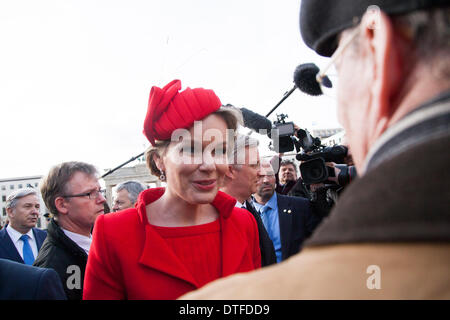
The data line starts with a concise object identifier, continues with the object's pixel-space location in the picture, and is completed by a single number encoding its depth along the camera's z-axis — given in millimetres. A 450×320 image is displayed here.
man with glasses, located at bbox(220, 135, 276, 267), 3762
